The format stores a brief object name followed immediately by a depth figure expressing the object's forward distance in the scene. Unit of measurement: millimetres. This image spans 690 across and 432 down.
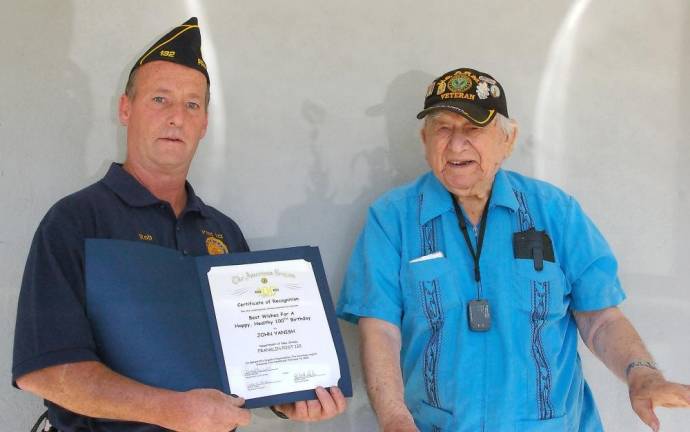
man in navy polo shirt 1573
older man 2066
